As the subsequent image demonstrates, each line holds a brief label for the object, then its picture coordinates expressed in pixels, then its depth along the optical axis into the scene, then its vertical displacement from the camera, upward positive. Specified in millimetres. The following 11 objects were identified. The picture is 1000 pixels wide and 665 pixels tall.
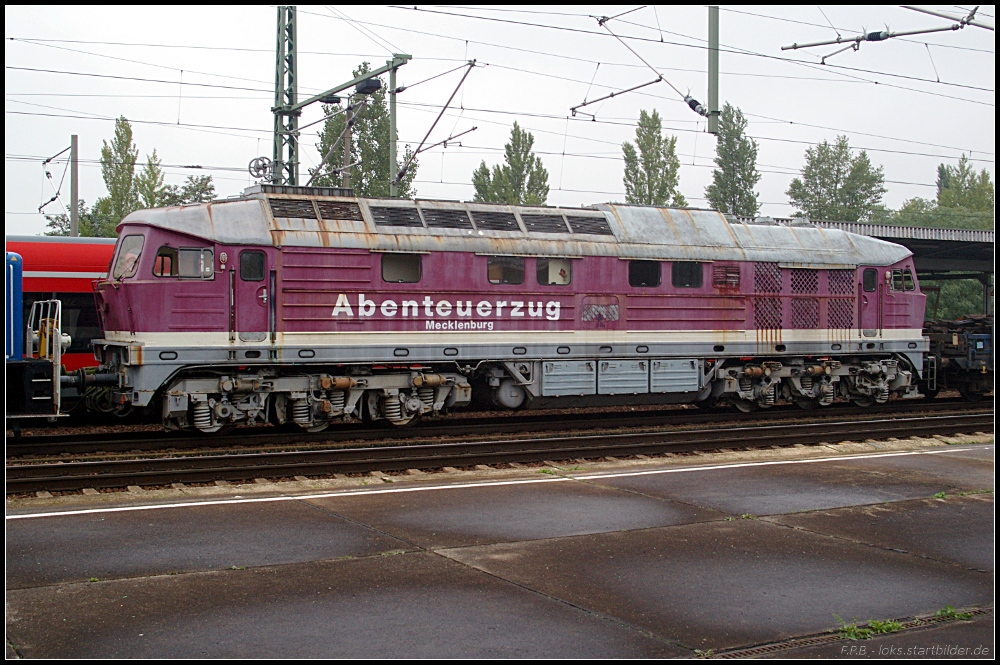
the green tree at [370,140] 45625 +9551
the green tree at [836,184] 79688 +12920
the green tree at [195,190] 54716 +8307
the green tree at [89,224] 43397 +5129
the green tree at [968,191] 85750 +13676
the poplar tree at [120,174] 50625 +8317
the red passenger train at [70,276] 17906 +895
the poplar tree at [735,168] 66125 +11725
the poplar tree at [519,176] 60625 +10144
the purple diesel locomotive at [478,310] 14117 +262
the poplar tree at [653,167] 62688 +11173
